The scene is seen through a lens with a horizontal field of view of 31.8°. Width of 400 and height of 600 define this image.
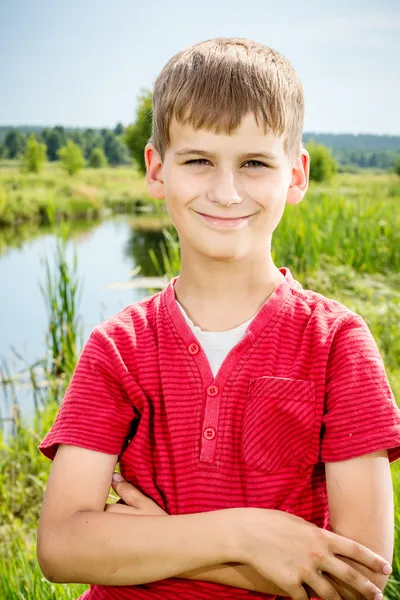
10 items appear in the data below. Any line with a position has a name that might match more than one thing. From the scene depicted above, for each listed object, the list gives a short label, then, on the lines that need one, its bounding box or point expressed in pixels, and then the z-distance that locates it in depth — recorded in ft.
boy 3.53
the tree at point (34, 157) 155.33
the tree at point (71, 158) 163.63
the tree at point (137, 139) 118.93
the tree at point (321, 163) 162.27
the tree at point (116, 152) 272.31
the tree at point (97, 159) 225.15
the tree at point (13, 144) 252.42
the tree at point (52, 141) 267.18
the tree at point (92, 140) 275.51
